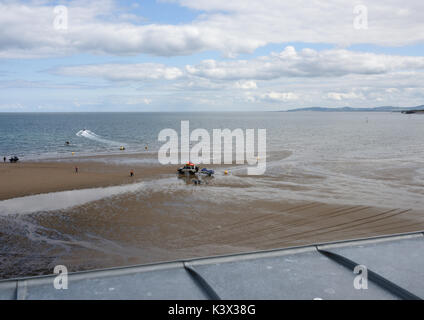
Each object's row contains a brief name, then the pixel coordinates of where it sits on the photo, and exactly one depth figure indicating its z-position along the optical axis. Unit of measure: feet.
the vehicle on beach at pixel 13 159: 198.43
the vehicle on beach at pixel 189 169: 155.63
